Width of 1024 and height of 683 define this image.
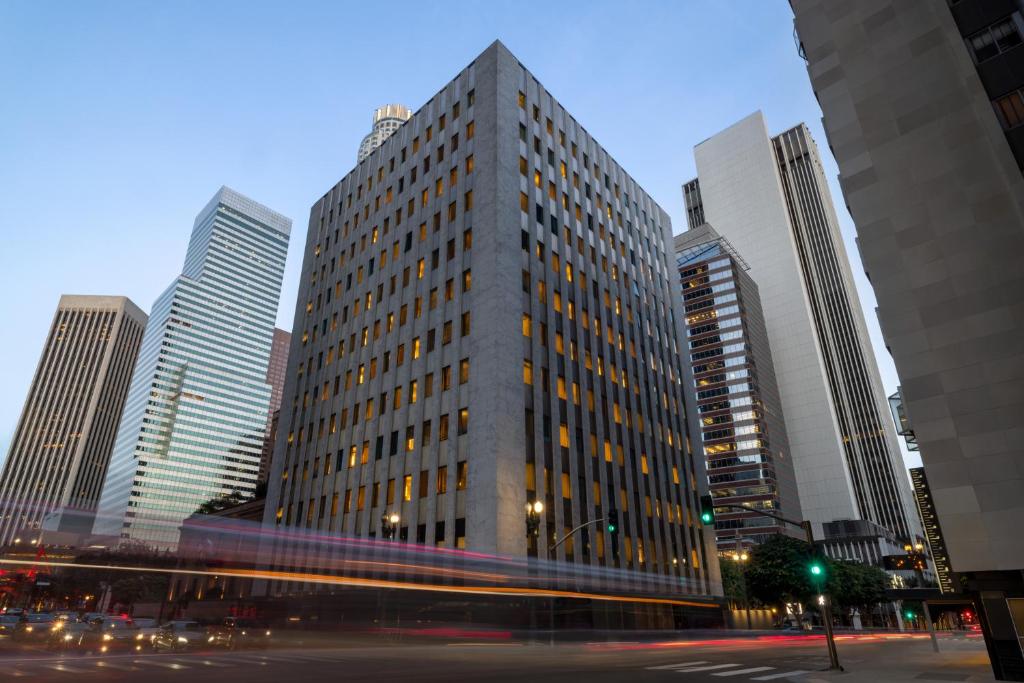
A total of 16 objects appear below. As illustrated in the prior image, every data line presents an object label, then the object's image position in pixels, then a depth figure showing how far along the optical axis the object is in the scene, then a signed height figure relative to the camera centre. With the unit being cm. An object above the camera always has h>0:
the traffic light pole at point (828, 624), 1995 -84
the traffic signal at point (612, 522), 2723 +340
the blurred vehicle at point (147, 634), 2497 -118
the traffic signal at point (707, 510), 2215 +320
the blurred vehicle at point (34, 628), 2758 -107
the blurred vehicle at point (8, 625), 2908 -89
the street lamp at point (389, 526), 3642 +480
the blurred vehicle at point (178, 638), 2286 -121
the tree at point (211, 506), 12735 +2111
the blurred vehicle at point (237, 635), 2456 -127
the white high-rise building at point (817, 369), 16312 +6463
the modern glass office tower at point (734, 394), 13862 +4800
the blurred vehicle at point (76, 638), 2305 -134
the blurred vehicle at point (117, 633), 2444 -126
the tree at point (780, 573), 7112 +298
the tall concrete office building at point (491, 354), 4269 +2006
